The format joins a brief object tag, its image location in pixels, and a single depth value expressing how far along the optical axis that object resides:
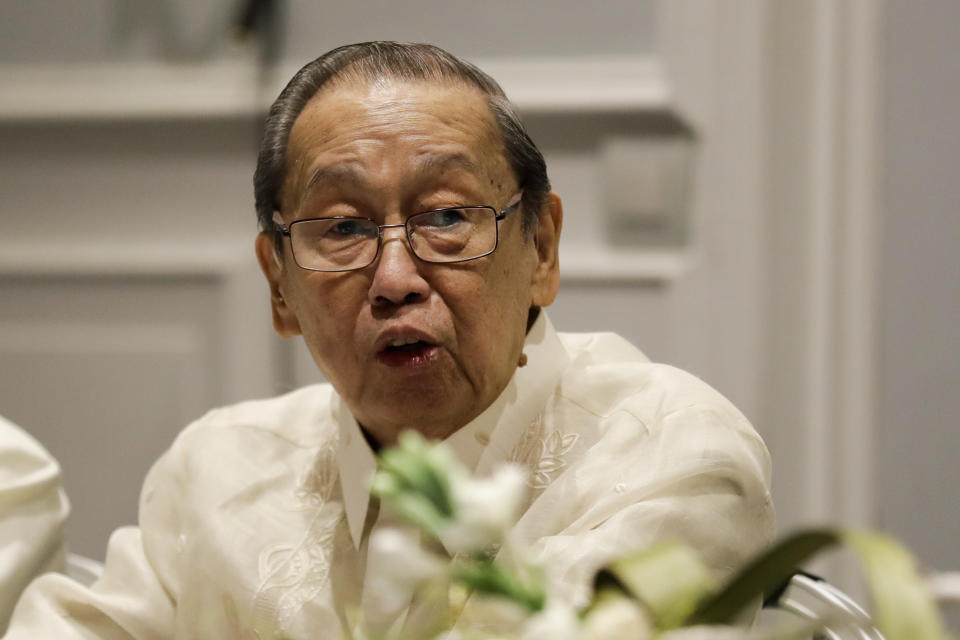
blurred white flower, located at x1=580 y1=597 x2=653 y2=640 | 2.44
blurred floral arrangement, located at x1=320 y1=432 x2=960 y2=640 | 2.28
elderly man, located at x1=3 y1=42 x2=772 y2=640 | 3.67
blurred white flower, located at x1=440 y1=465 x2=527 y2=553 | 2.23
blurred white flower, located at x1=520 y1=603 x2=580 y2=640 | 2.35
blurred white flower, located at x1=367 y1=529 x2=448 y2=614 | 2.28
